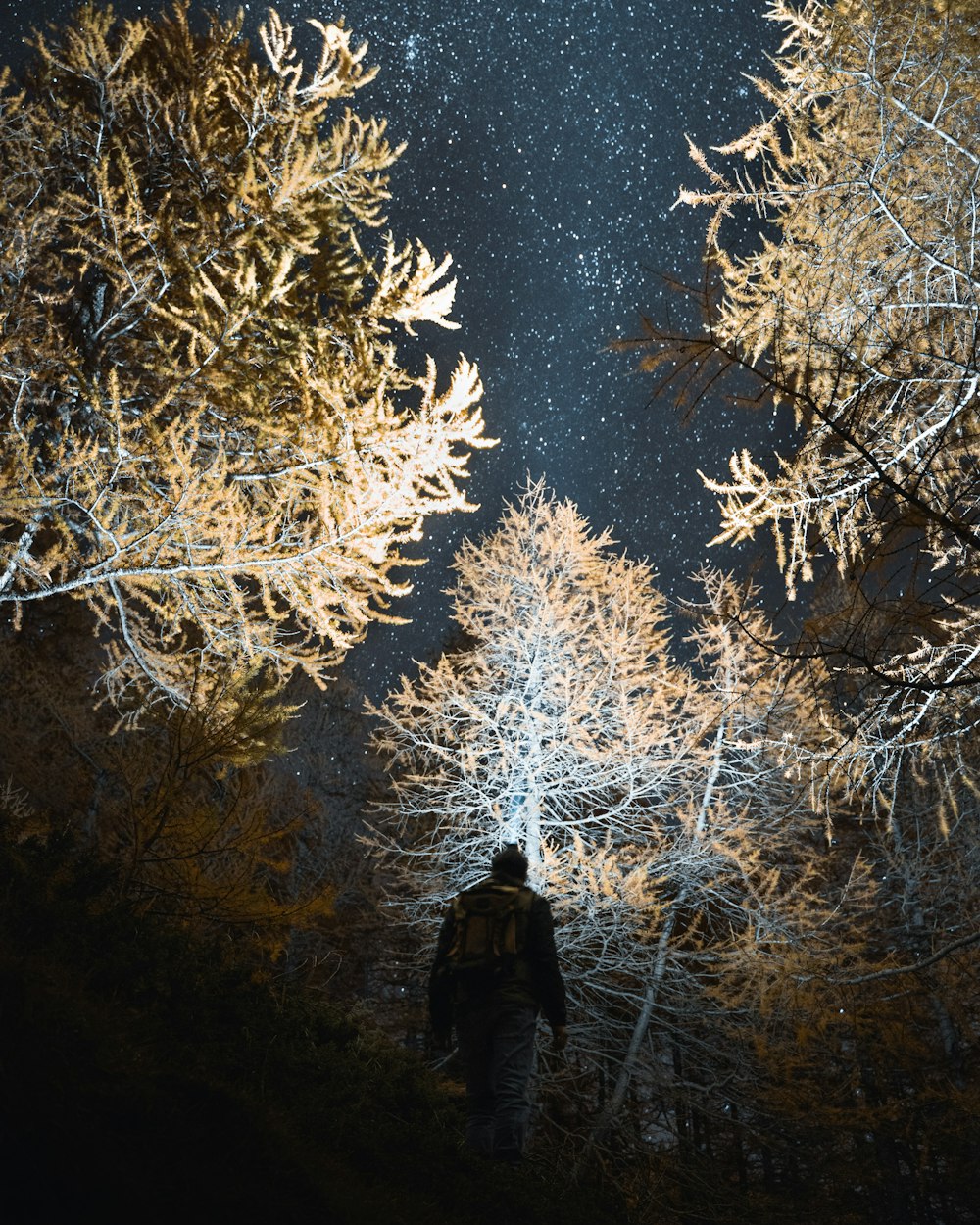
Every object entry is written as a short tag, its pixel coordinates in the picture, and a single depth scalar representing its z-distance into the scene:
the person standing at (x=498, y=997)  3.62
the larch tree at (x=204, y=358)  5.35
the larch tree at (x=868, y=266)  4.07
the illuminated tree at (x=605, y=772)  8.12
